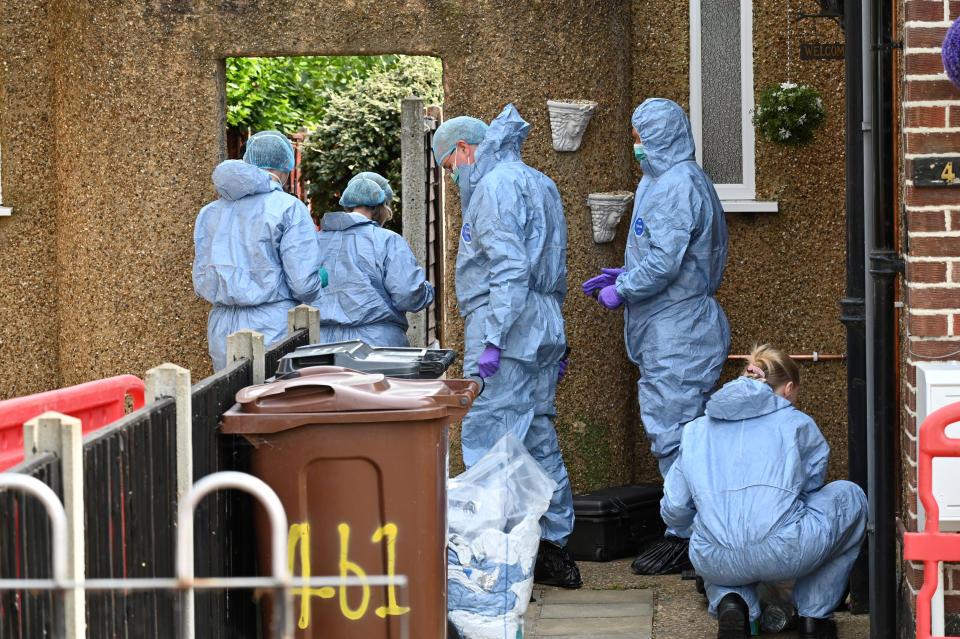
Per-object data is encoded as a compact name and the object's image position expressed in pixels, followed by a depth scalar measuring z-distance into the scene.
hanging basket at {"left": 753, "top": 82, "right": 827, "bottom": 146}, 14.13
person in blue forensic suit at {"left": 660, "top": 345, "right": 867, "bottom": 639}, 9.35
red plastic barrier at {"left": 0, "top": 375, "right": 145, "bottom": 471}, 8.45
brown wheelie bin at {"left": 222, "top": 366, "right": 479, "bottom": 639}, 7.25
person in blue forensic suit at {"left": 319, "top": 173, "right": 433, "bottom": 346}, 13.53
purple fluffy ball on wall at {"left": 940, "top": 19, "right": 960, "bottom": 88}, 7.12
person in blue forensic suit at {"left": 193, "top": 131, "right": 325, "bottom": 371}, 12.76
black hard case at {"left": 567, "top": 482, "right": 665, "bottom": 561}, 12.73
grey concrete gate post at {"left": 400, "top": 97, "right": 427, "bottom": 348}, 18.08
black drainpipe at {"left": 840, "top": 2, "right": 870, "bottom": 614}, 9.95
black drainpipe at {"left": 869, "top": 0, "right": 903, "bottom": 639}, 8.31
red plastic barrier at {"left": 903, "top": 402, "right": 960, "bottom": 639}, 6.31
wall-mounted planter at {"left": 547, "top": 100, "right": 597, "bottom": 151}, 13.84
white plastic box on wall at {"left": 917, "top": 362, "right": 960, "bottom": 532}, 7.63
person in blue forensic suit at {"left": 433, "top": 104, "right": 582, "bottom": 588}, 11.52
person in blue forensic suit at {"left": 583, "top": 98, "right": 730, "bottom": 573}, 12.32
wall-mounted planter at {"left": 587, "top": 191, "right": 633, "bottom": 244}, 14.04
